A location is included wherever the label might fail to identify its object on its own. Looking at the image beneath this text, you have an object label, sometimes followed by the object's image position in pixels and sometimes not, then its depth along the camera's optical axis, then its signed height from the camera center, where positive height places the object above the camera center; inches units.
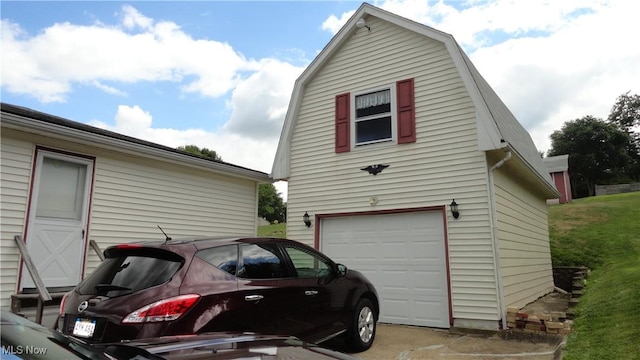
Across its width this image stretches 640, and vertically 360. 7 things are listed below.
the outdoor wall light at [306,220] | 361.4 +23.3
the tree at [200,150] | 1640.0 +406.7
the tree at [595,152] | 1658.5 +414.3
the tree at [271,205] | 2171.1 +230.5
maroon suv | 126.5 -17.9
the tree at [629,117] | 1770.4 +654.9
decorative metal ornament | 335.9 +66.8
